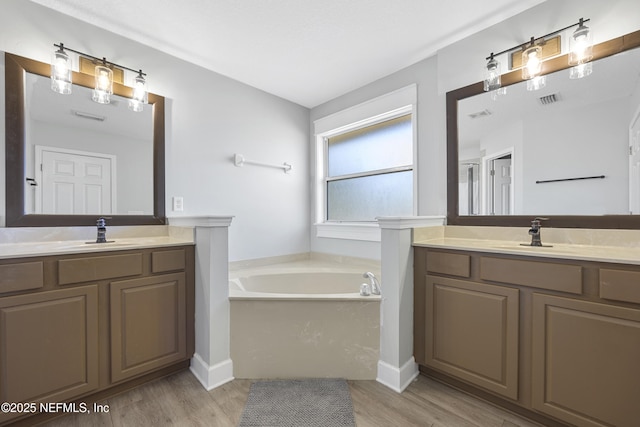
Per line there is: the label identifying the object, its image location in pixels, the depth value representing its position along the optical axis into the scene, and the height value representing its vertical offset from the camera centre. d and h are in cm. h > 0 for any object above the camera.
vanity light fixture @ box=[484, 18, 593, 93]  158 +92
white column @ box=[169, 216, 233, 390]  175 -57
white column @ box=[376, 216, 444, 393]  174 -58
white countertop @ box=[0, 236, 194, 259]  134 -19
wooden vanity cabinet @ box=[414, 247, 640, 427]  117 -58
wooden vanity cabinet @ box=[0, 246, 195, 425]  131 -59
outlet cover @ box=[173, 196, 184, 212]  227 +7
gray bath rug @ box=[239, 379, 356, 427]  142 -105
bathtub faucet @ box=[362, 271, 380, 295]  191 -50
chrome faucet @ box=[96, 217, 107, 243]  180 -13
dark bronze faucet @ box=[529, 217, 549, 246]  163 -12
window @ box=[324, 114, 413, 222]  262 +41
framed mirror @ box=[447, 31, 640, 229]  151 +41
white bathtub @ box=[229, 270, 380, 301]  250 -63
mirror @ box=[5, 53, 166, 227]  167 +38
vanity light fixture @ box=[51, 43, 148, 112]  175 +88
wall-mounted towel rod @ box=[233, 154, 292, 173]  264 +49
